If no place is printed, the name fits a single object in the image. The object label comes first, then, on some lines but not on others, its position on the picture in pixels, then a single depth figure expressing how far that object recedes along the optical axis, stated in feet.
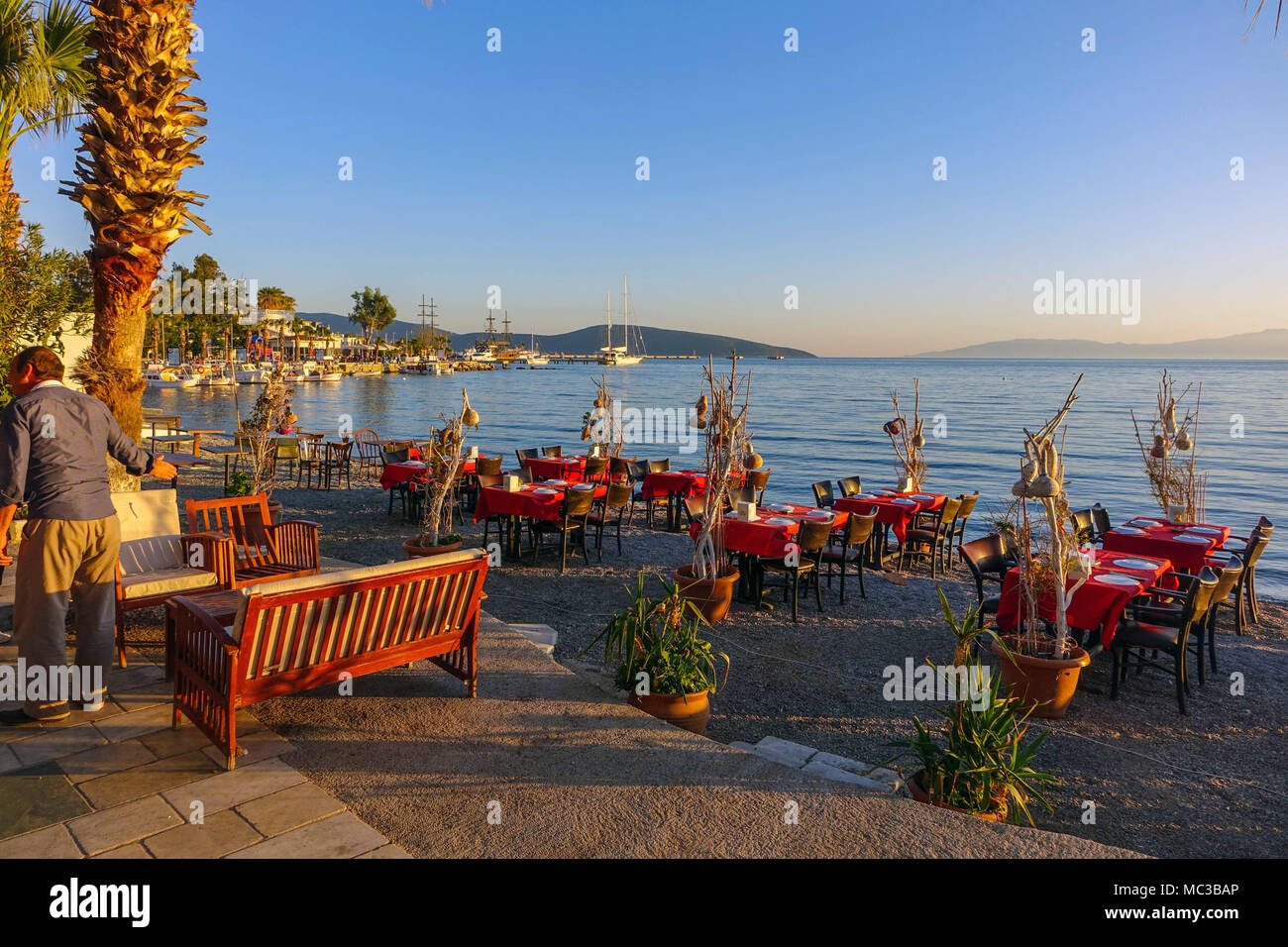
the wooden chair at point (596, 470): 41.14
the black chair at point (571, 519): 29.84
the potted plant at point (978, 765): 11.25
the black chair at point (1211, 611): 19.33
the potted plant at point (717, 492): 22.44
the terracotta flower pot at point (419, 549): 24.22
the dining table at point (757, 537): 25.91
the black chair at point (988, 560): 22.79
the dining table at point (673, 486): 39.55
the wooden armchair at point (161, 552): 15.83
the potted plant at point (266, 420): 31.55
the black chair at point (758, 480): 38.17
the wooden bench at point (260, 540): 18.21
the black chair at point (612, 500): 32.48
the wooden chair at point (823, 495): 35.53
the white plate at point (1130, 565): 21.56
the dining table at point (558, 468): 42.80
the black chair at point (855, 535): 26.73
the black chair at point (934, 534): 32.17
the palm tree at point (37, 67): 27.14
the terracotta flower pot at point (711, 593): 22.79
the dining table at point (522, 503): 30.76
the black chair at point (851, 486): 37.52
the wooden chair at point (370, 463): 57.16
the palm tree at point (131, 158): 20.61
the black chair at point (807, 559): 25.30
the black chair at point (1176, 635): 18.45
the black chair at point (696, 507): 25.44
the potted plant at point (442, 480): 24.85
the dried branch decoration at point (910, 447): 36.19
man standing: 11.88
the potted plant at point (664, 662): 14.20
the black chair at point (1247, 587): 24.16
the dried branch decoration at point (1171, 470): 30.63
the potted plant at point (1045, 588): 17.31
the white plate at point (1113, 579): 19.57
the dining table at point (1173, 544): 25.96
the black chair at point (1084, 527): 24.01
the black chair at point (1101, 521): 30.83
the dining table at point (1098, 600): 19.10
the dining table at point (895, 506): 32.63
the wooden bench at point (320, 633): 10.91
